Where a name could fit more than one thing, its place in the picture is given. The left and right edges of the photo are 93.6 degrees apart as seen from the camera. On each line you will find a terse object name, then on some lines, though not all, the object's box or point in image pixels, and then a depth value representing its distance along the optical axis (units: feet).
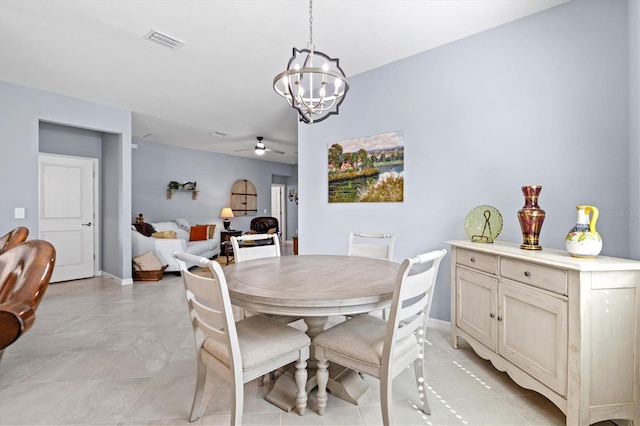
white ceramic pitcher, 5.16
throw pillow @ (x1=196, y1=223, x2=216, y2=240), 22.07
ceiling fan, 18.84
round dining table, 4.43
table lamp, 25.09
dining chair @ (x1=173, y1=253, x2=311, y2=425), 4.16
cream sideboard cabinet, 4.70
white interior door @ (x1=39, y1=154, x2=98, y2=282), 14.30
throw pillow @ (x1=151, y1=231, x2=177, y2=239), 17.11
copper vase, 6.26
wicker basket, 15.26
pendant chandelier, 5.81
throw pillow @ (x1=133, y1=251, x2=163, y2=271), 15.33
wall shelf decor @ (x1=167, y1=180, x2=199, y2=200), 22.68
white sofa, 15.96
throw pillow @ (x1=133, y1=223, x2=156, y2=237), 18.12
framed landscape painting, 9.95
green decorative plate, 7.27
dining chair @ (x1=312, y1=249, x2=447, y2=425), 4.38
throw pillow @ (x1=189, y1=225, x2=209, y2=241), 21.39
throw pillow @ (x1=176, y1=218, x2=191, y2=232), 22.24
